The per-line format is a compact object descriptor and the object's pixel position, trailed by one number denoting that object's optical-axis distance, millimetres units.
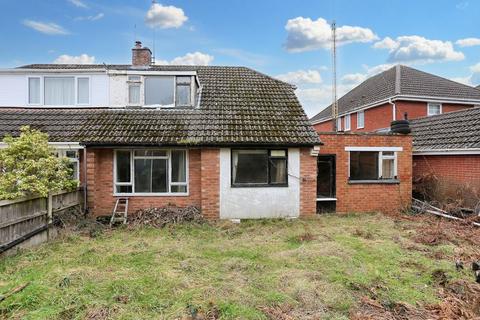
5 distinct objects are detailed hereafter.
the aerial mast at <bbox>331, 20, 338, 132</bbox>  20422
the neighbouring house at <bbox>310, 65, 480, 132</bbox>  22969
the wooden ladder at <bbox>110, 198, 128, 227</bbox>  10531
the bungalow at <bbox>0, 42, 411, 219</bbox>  11078
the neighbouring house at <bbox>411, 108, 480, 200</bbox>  11828
